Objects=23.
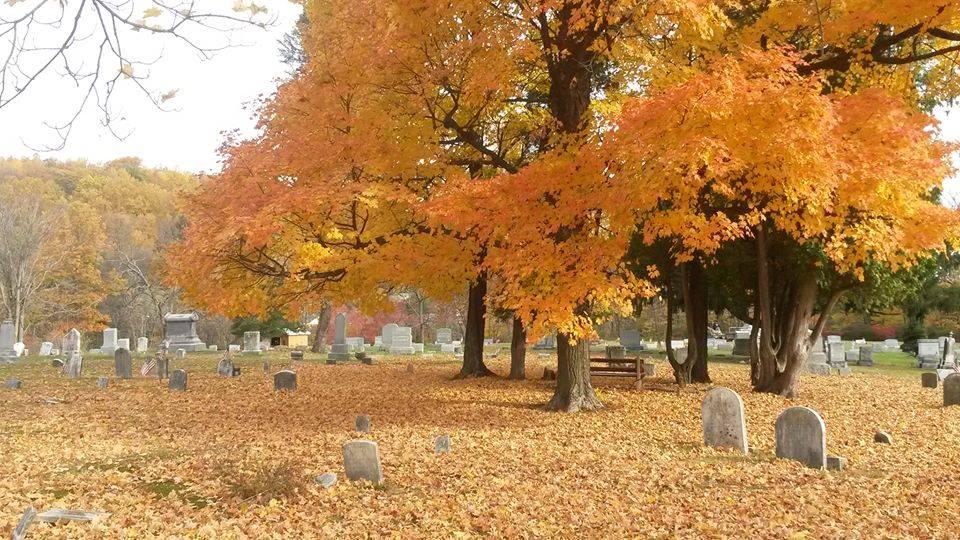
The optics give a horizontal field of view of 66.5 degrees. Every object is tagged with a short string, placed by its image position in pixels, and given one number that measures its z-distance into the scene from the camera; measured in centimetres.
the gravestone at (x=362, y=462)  830
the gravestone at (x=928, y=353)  2772
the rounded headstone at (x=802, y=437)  938
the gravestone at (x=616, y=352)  2658
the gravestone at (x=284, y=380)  1794
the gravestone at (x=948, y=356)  2575
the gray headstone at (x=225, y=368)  2162
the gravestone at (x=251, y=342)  3467
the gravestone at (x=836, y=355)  2725
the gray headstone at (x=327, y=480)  801
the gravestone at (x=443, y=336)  4000
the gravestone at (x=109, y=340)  3619
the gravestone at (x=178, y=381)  1778
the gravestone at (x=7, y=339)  2828
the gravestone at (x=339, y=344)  2870
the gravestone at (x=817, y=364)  2434
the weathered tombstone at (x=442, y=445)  1017
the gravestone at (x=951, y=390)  1609
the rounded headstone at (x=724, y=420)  1066
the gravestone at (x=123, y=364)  2056
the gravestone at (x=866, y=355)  2962
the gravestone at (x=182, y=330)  3491
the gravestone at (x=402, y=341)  3425
